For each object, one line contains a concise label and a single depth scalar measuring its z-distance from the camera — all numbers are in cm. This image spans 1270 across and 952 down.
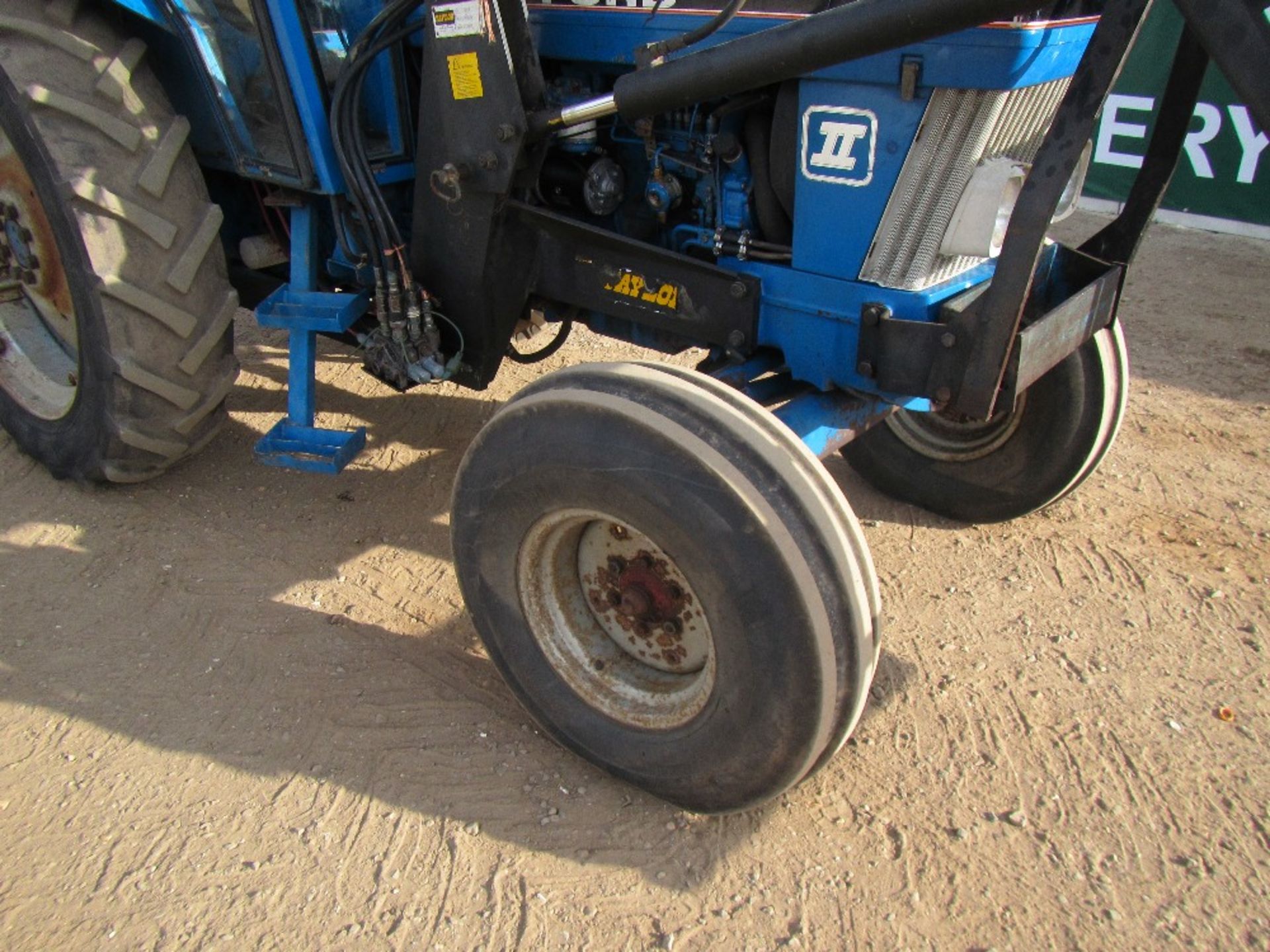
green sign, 677
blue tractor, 205
